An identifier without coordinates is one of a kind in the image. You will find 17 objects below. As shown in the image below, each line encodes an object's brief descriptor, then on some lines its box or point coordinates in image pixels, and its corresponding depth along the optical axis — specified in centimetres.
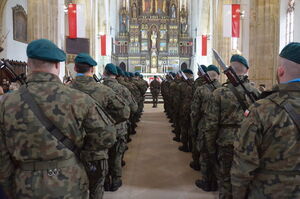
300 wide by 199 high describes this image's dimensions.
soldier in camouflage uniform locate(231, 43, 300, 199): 173
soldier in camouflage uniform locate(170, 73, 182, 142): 807
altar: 3619
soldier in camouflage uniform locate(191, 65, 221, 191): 439
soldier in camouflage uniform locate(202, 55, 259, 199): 321
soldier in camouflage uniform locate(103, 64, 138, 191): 444
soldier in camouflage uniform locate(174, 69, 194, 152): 652
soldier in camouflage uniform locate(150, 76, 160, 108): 1602
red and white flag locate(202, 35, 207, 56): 2180
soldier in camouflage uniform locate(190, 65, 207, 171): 463
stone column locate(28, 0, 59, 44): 1002
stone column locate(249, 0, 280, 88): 1093
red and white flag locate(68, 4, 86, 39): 1252
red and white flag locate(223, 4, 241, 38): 1269
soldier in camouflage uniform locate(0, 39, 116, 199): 185
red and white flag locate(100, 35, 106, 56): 2222
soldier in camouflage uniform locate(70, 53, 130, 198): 312
